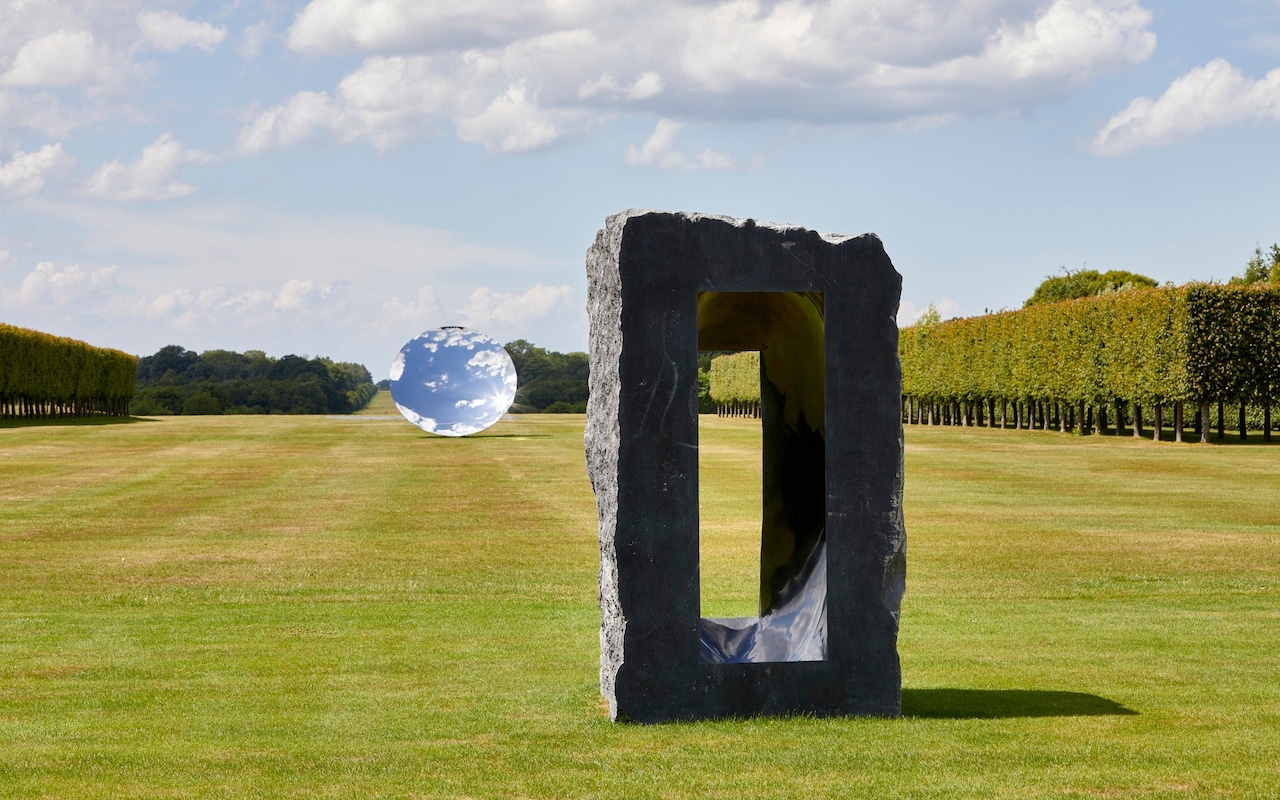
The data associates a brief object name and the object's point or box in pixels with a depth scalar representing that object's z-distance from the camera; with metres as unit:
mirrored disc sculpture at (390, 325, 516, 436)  46.81
